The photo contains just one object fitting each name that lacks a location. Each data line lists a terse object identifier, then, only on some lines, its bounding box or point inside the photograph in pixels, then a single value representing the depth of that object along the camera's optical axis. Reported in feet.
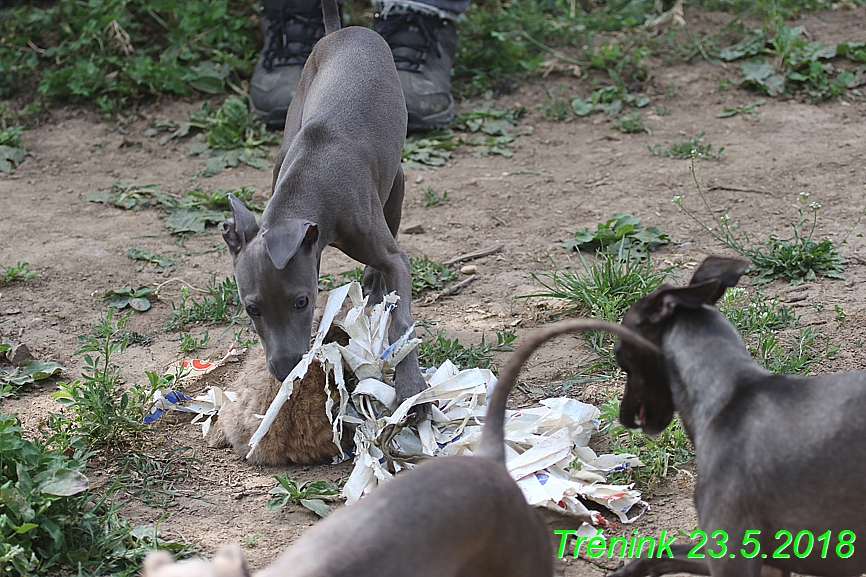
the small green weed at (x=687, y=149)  20.41
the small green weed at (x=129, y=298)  15.85
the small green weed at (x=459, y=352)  13.44
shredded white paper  10.11
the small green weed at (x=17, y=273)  16.49
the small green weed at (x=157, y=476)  10.84
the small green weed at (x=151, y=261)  17.35
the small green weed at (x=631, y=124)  22.24
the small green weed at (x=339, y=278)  16.25
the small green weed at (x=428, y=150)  21.67
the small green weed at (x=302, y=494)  10.48
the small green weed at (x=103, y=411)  11.39
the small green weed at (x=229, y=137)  22.04
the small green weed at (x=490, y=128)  22.35
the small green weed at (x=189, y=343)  14.17
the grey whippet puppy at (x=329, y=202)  11.95
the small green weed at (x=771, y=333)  12.16
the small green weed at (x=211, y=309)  15.21
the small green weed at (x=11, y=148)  22.12
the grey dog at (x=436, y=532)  5.88
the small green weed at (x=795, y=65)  22.90
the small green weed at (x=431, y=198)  19.75
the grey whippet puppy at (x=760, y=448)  7.25
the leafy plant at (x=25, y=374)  13.00
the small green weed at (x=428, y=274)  16.14
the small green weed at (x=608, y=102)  23.43
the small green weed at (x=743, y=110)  22.44
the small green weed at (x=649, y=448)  10.53
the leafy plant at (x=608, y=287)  13.83
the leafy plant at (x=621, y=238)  16.43
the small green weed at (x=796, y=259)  14.78
